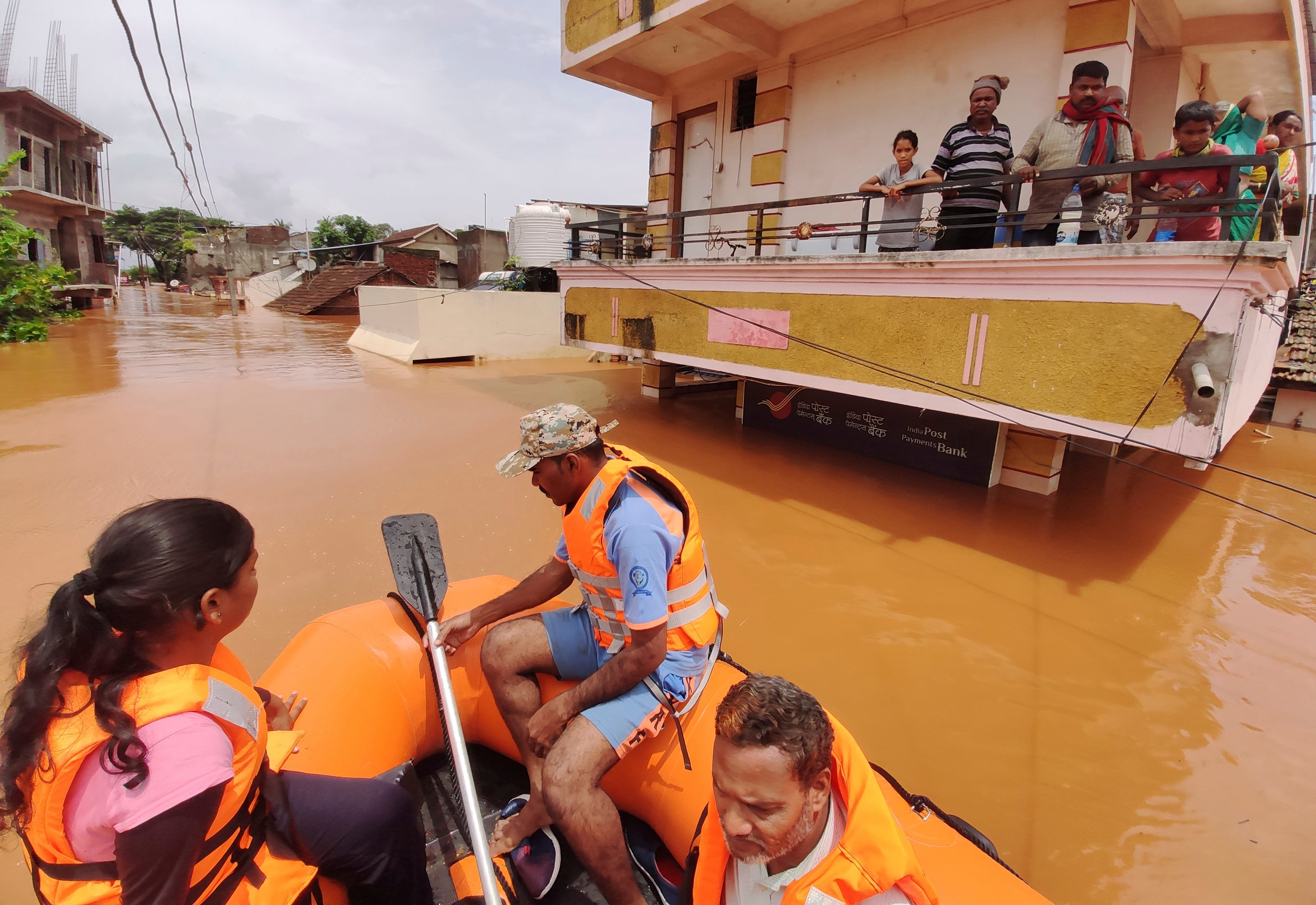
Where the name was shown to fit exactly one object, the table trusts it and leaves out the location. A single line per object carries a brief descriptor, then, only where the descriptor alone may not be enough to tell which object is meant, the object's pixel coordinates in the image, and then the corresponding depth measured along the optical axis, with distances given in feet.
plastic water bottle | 14.44
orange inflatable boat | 6.01
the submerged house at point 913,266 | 13.58
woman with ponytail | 3.89
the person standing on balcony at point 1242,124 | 16.65
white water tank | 75.66
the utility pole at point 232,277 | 75.44
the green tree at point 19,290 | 49.83
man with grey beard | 3.81
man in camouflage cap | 6.36
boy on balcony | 13.83
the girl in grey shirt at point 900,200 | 18.31
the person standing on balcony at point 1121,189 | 13.55
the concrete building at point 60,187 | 77.25
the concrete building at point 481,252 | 106.93
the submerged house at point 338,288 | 89.86
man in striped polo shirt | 16.52
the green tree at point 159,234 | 157.05
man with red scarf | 14.99
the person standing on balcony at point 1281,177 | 13.58
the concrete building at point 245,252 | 134.21
